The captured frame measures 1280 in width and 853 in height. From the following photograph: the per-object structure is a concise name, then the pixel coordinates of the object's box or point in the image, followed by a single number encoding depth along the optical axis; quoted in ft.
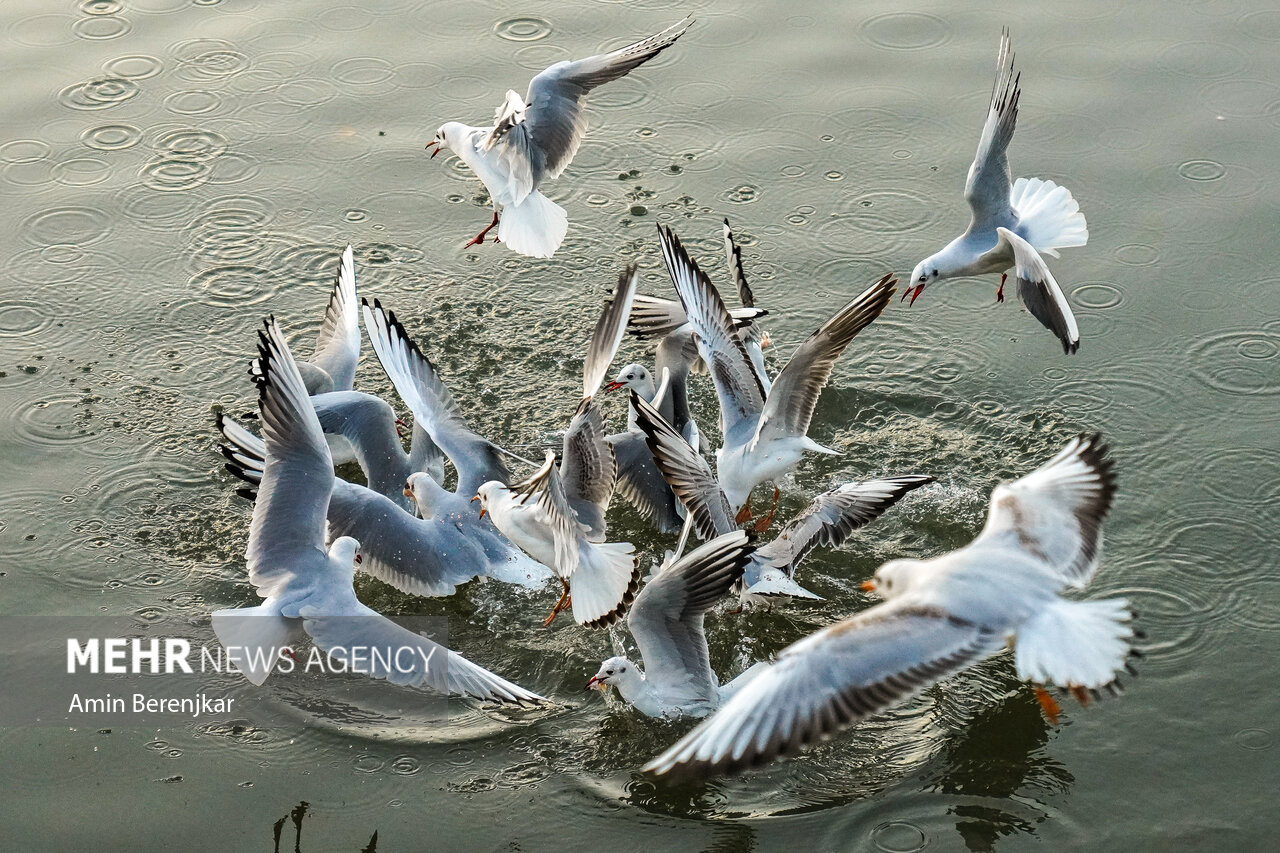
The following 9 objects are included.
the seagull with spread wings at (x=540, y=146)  46.09
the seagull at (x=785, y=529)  34.65
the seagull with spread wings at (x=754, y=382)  35.53
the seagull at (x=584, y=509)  32.89
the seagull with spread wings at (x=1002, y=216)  40.68
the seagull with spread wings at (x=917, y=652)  25.32
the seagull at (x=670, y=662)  31.17
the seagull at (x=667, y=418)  40.19
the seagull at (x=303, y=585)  30.83
